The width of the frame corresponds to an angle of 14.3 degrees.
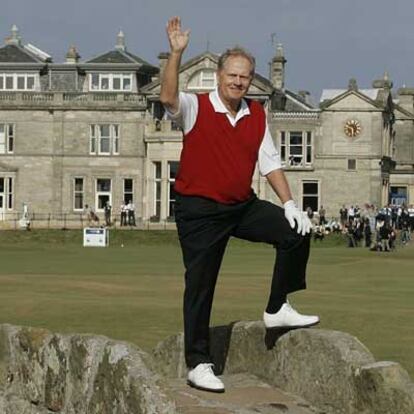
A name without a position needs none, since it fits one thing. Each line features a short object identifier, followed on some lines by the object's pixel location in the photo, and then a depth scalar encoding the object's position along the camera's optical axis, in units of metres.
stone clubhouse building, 106.69
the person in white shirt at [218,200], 10.53
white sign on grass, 77.53
